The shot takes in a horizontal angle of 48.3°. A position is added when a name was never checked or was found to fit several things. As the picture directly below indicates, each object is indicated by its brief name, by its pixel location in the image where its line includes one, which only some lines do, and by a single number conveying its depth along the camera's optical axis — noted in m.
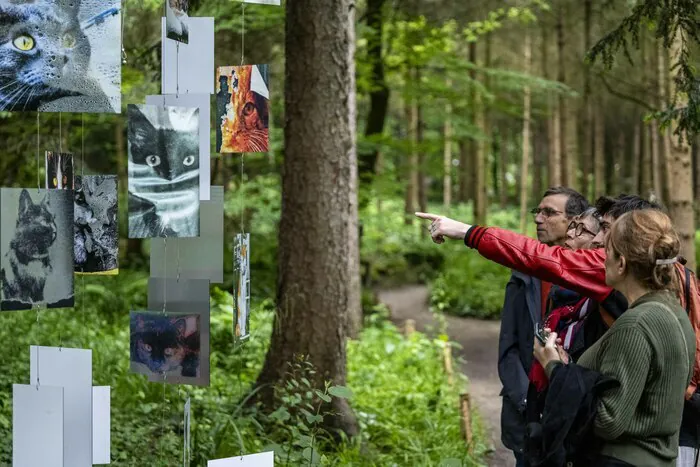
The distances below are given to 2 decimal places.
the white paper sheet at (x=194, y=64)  3.54
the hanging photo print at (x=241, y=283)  3.70
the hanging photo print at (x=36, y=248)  3.36
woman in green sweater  2.84
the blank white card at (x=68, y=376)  3.48
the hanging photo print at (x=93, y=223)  3.64
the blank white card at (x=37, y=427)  3.42
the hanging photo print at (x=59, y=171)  3.61
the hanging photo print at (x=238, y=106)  3.73
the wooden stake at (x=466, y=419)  6.89
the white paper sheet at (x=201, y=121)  3.52
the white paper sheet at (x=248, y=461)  3.48
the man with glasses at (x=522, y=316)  4.64
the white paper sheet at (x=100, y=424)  3.55
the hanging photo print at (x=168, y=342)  3.62
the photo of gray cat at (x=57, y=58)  3.52
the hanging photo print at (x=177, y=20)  3.46
